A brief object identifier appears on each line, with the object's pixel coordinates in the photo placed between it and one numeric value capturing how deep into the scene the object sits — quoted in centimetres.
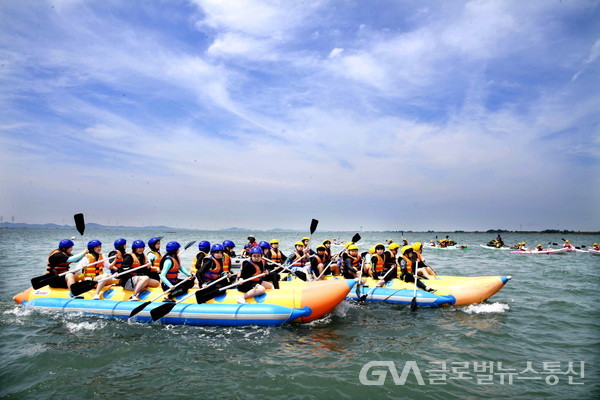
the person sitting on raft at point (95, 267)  930
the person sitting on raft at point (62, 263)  909
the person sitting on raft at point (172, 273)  875
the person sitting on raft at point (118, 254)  948
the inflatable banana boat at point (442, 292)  1011
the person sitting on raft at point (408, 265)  1090
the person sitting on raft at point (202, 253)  980
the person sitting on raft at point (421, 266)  1111
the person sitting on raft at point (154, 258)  977
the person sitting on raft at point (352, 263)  1122
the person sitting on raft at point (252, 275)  835
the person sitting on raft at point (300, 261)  1251
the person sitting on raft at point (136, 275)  899
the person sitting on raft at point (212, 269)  888
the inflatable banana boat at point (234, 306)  802
